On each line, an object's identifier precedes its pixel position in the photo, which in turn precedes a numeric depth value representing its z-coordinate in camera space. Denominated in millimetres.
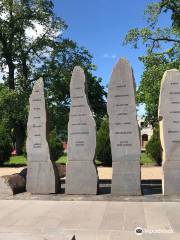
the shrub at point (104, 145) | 12451
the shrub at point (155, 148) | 12414
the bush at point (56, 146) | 13536
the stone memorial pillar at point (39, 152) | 6015
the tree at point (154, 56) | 13506
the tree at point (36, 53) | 17556
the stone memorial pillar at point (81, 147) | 5827
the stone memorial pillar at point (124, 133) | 5680
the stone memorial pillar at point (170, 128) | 5606
